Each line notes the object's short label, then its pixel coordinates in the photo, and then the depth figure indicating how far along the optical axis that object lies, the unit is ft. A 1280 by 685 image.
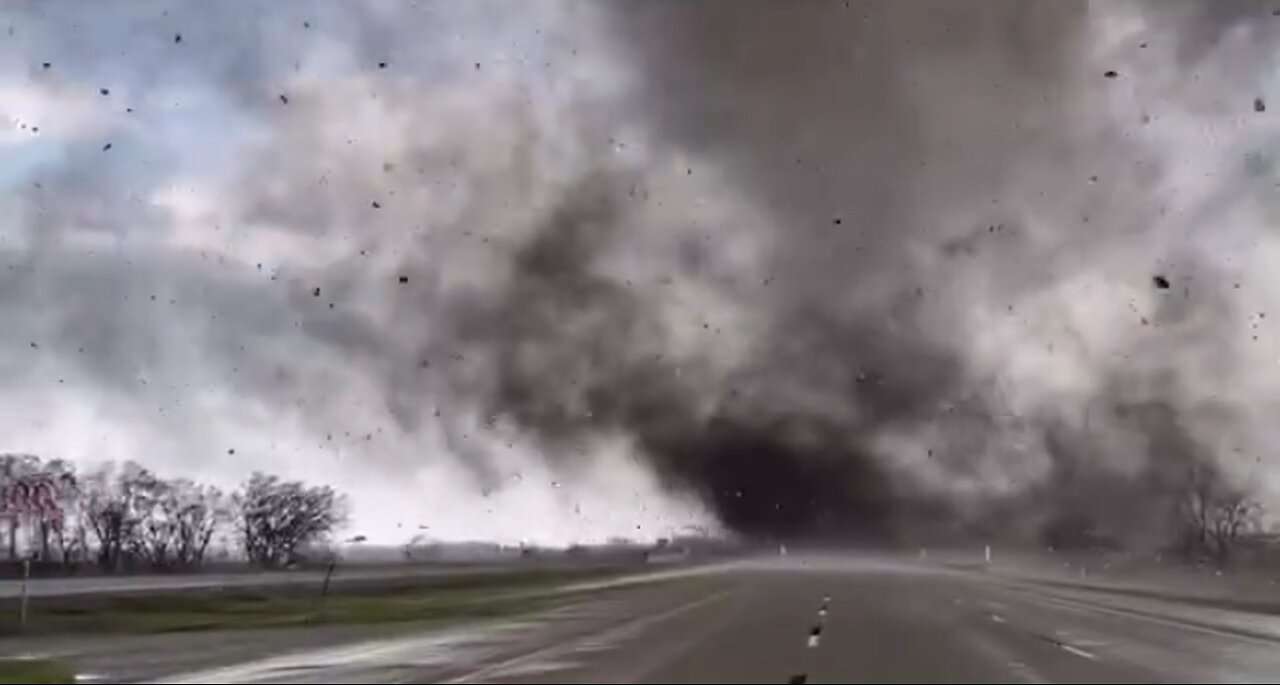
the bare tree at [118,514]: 395.55
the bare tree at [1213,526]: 367.45
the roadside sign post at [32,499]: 101.65
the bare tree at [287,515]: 447.83
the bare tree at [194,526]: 424.87
